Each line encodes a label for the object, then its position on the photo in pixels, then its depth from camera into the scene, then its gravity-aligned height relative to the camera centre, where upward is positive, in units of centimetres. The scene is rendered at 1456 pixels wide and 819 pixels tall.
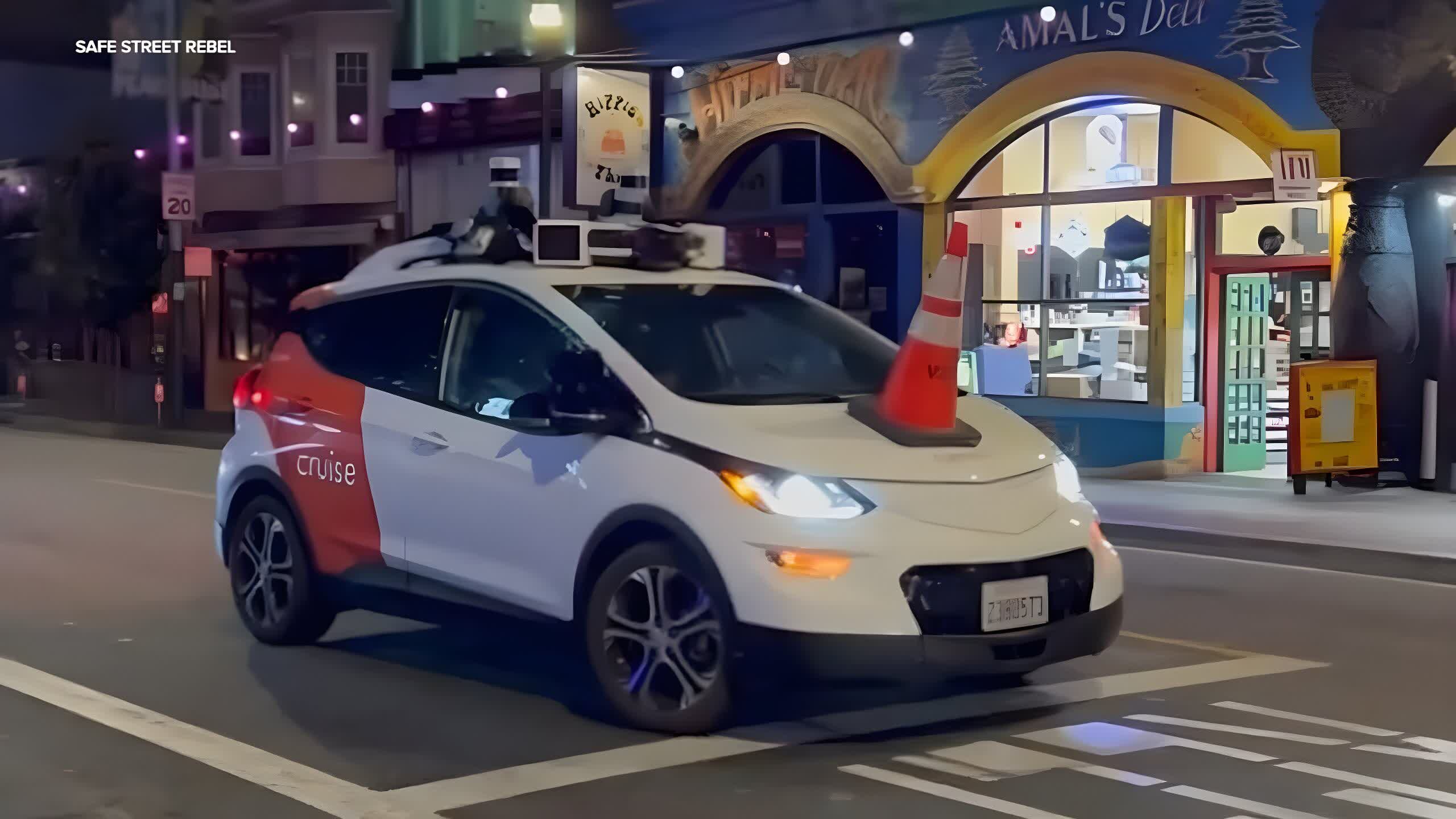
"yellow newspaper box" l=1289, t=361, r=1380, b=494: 1669 -76
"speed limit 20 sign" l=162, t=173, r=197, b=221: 3069 +251
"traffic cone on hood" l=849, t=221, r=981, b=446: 693 -16
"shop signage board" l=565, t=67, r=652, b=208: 2333 +279
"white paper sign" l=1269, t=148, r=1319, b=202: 1608 +147
